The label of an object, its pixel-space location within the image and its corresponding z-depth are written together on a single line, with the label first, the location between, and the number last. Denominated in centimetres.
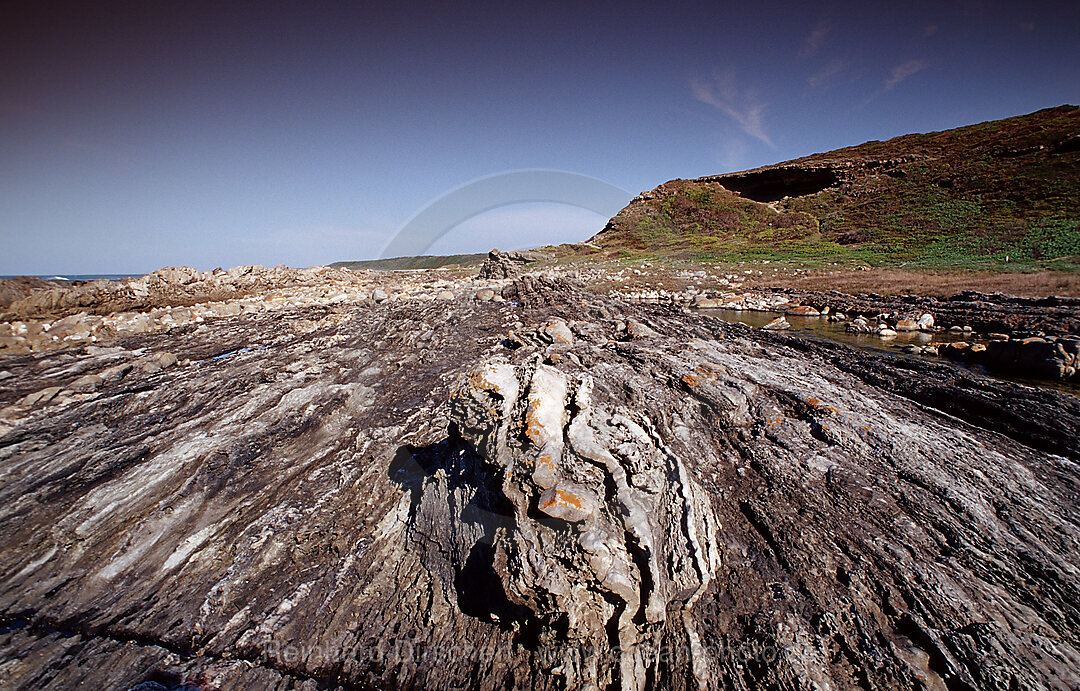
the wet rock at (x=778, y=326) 1328
